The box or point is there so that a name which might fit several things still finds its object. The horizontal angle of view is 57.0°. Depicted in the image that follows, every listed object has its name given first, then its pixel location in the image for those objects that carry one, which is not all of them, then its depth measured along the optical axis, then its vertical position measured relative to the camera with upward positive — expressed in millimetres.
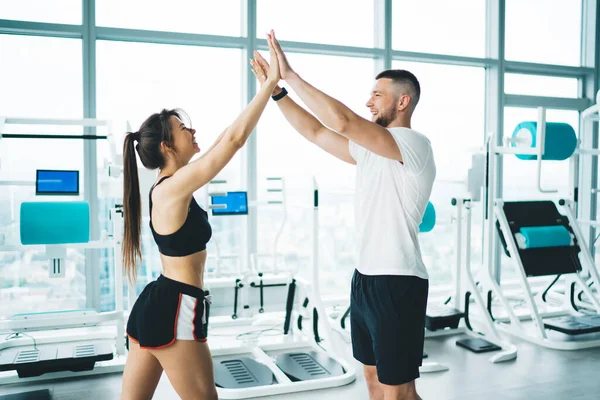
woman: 1919 -338
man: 2064 -150
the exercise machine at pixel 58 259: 3535 -497
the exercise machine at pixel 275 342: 3459 -1207
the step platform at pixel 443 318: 4527 -1078
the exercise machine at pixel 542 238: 4355 -425
